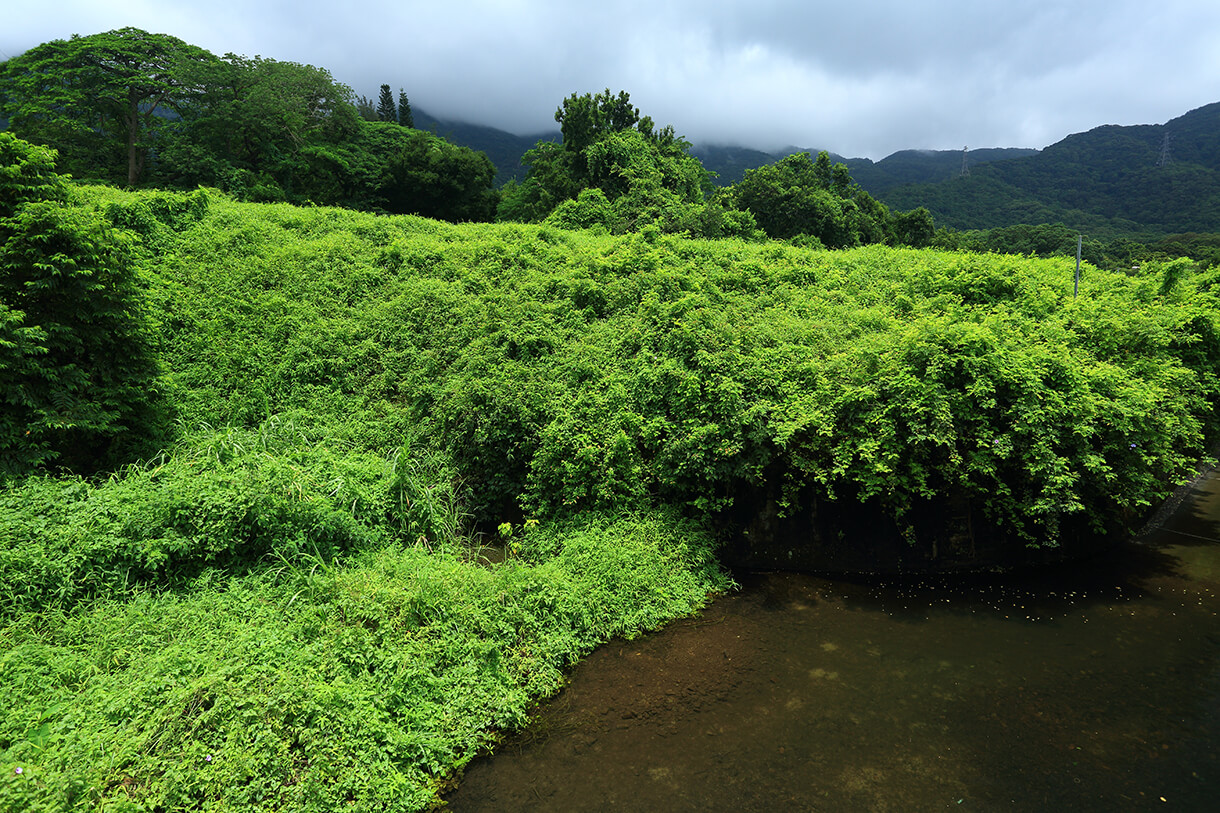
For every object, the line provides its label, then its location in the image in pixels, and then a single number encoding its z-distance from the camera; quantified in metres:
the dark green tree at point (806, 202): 28.31
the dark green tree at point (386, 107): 54.33
